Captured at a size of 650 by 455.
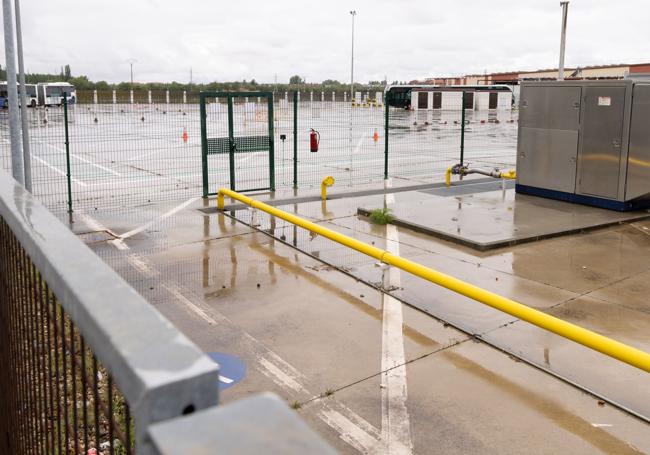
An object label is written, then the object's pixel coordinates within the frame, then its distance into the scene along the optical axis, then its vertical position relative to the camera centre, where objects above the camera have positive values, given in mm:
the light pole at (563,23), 17547 +2356
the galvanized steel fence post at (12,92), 8203 +196
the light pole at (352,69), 62438 +3979
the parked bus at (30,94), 46366 +987
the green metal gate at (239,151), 13141 -831
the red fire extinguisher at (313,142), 14504 -711
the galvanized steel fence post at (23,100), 9312 +105
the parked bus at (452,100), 49406 +879
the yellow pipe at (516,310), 4570 -1607
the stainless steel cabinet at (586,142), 11688 -553
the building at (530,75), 60562 +4136
